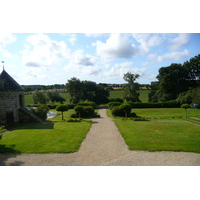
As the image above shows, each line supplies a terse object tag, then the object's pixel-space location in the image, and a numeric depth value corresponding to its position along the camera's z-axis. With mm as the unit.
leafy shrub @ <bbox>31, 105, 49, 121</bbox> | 20547
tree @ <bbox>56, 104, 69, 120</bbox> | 21609
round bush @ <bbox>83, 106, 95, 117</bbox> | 25688
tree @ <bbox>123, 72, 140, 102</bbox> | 44200
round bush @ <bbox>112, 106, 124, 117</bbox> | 25609
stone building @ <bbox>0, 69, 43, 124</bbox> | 17156
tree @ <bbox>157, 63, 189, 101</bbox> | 42625
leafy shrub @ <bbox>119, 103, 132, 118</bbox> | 23281
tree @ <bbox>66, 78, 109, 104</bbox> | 45778
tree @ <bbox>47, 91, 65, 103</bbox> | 46906
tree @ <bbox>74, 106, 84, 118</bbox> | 24469
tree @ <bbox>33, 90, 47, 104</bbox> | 43938
